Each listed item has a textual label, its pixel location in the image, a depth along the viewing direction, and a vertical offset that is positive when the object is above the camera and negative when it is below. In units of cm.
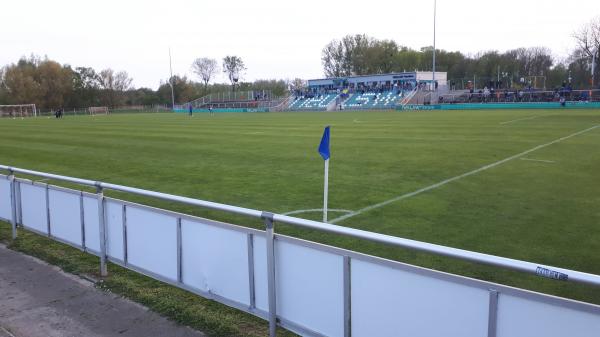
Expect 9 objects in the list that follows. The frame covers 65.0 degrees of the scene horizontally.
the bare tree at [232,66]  12306 +1338
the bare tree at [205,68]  12400 +1307
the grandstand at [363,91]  7062 +401
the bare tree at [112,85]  11400 +834
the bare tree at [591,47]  7250 +1010
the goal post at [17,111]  8244 +184
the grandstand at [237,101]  8069 +292
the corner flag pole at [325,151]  724 -56
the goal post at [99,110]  9556 +196
